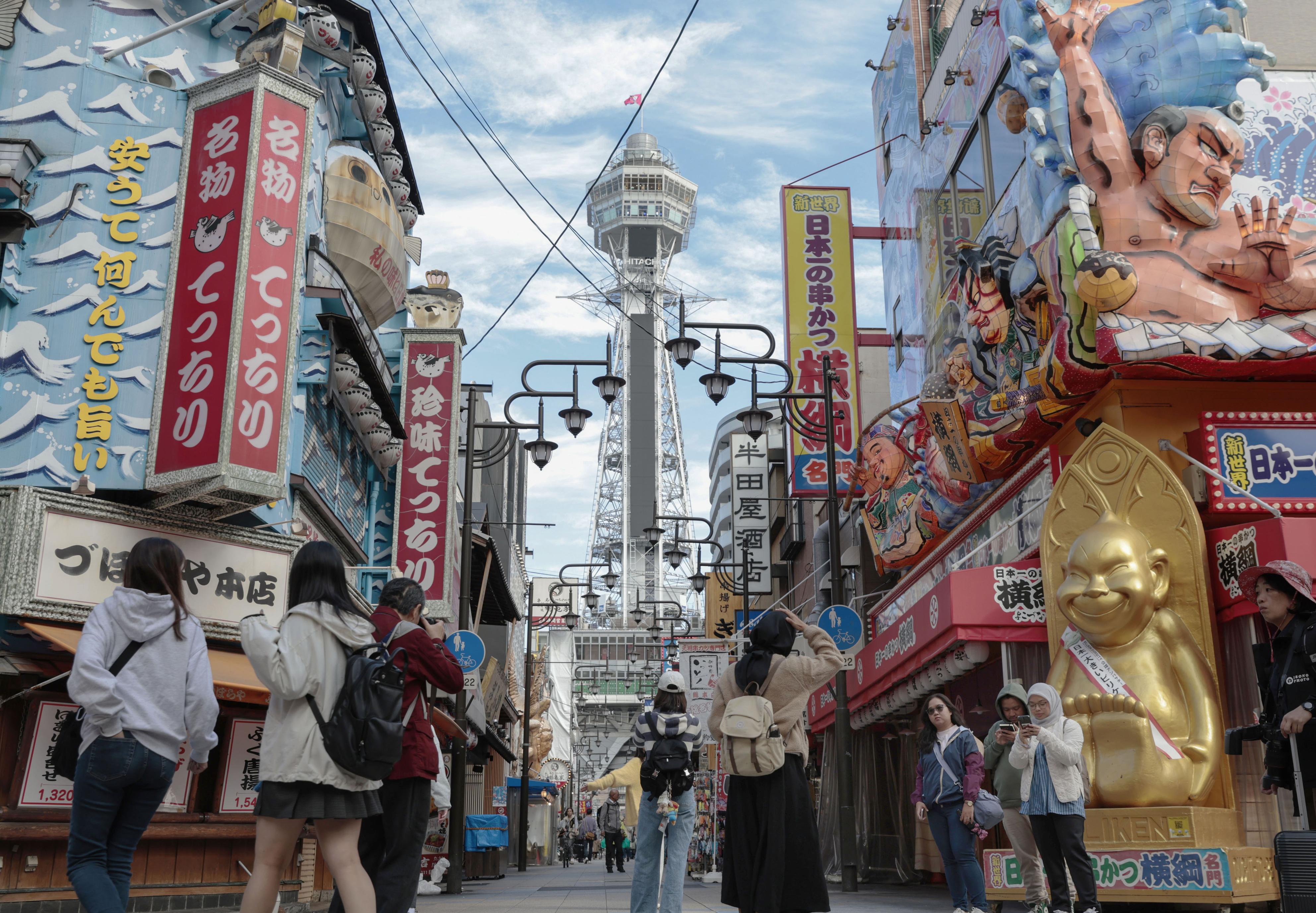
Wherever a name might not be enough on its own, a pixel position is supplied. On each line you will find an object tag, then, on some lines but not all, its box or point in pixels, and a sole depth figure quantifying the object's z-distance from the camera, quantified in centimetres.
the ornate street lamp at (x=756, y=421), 1877
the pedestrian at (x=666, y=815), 831
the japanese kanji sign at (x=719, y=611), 4535
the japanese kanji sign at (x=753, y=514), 3594
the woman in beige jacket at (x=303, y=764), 527
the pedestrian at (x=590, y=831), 5566
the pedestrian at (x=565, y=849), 3956
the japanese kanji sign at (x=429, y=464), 1850
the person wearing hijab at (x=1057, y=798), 804
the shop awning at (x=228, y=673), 1045
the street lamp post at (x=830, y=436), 1530
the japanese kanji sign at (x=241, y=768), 1181
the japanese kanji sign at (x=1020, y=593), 1313
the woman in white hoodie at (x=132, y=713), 527
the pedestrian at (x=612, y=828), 2886
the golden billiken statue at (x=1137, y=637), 1095
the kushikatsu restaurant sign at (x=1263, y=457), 1172
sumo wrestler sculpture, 1198
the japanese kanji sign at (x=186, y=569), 1092
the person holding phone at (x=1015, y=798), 934
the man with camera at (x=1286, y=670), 577
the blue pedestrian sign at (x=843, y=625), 1558
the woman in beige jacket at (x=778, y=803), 682
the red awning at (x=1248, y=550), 1072
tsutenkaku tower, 13375
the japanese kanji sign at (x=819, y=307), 2211
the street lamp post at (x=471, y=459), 1689
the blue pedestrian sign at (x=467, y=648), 1617
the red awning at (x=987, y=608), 1300
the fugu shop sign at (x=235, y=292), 1132
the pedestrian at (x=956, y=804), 896
